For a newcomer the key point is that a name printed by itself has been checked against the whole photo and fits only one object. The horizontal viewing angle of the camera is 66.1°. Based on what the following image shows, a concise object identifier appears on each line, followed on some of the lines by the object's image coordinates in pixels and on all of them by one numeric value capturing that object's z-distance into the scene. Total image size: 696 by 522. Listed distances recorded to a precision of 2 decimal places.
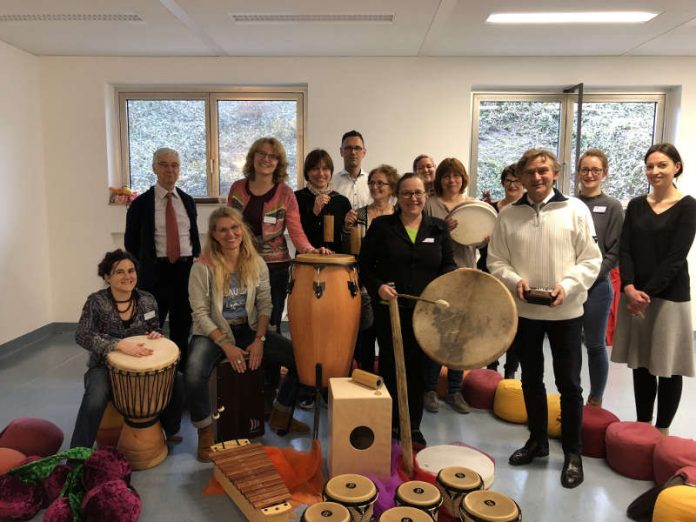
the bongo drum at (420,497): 1.82
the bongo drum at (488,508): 1.70
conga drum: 2.51
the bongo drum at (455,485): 1.95
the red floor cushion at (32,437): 2.43
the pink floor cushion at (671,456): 2.24
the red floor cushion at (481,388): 3.22
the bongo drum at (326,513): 1.70
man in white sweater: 2.29
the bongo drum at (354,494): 1.84
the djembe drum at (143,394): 2.43
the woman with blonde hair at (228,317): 2.64
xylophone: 2.01
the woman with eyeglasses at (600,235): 2.80
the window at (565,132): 5.01
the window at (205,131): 5.03
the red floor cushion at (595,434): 2.65
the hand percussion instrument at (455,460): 2.33
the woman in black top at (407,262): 2.54
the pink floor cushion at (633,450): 2.44
